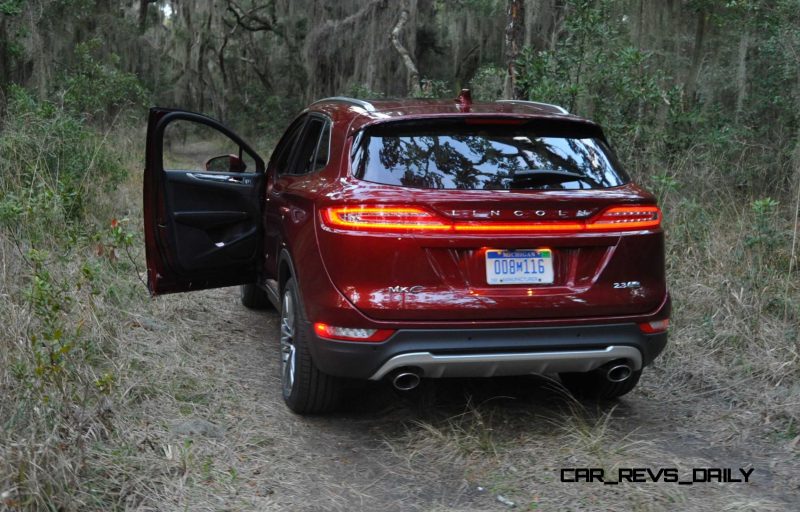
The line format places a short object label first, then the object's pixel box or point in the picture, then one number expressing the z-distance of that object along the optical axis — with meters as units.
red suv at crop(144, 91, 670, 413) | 3.80
